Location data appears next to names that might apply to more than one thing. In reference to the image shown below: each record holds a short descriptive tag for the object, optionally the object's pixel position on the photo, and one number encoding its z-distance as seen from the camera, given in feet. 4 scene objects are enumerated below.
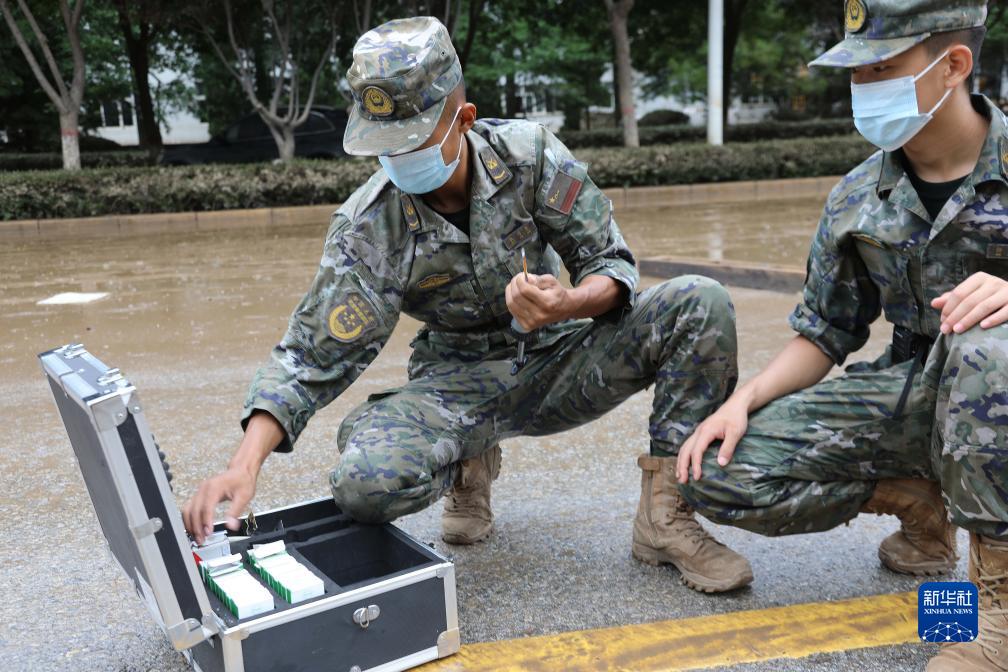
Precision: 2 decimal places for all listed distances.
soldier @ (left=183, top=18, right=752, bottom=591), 7.56
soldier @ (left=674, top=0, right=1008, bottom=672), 6.89
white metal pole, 47.93
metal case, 5.33
